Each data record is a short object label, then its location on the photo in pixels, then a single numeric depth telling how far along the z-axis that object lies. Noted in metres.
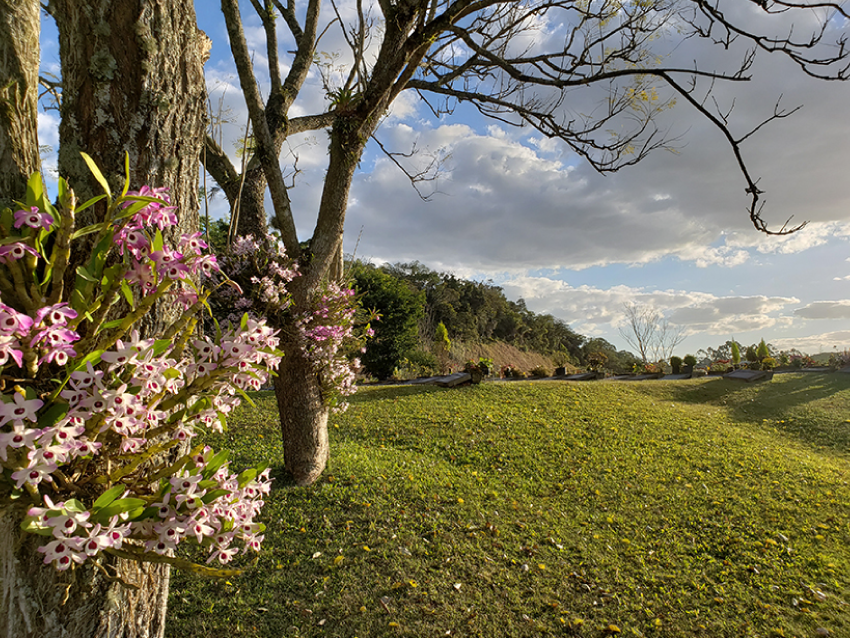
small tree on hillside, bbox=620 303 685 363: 19.31
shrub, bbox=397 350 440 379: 13.79
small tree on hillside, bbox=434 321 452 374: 16.02
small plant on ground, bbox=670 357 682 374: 15.08
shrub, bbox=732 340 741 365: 16.55
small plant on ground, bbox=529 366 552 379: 13.95
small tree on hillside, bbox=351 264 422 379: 13.23
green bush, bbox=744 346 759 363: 16.28
